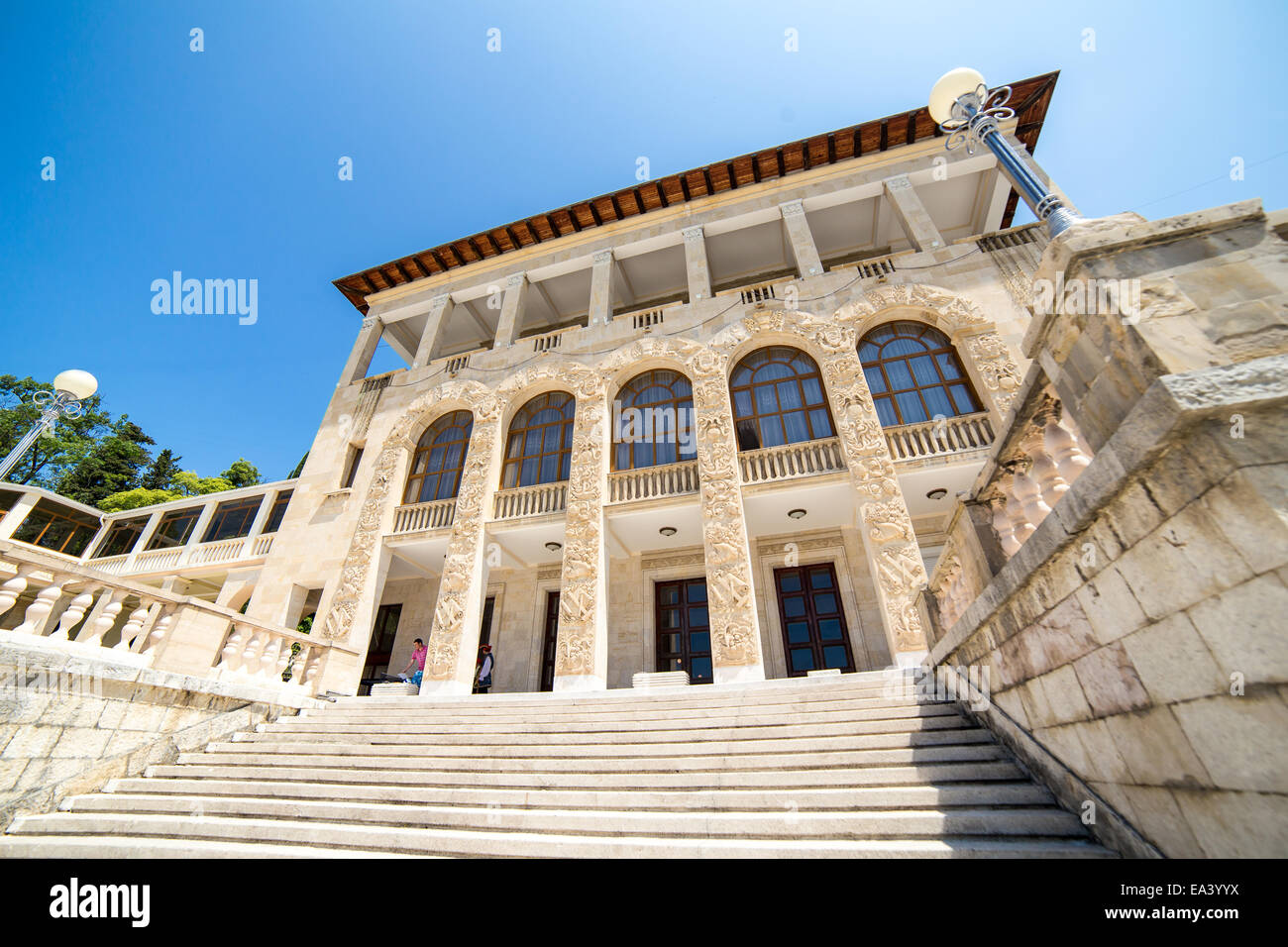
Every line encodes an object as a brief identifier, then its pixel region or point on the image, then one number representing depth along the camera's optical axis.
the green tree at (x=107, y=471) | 26.80
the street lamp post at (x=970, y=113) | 4.11
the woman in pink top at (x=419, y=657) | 10.55
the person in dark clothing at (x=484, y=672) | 10.23
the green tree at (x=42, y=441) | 26.97
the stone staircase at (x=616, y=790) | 2.97
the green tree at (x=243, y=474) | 30.23
